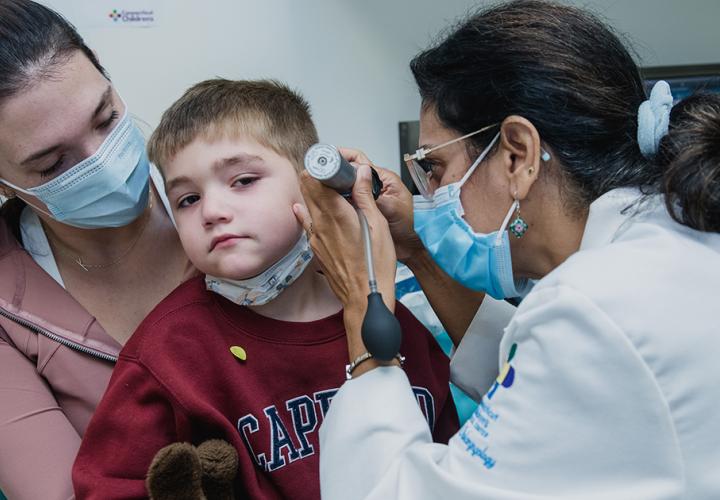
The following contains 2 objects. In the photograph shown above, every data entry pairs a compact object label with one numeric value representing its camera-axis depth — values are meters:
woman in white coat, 0.79
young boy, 1.10
